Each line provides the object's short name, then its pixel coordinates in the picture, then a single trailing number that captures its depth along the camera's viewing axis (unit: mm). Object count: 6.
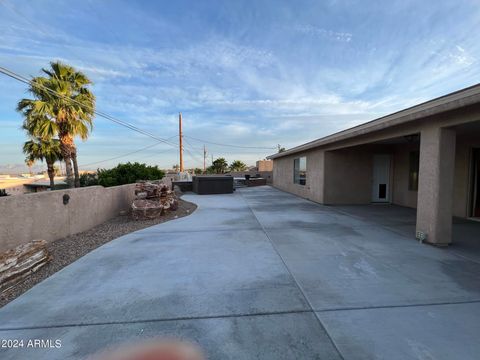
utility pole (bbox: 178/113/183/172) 25281
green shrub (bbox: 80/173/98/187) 14480
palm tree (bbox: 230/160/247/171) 53312
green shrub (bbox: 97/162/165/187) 12891
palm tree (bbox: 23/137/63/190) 17891
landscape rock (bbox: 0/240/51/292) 3555
